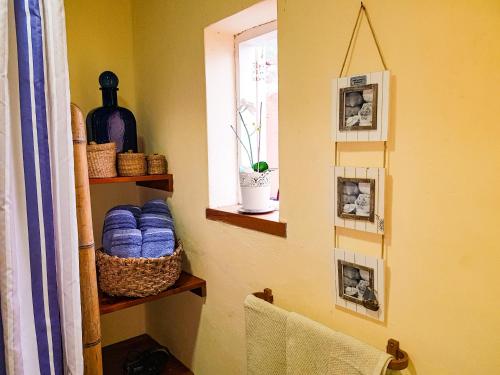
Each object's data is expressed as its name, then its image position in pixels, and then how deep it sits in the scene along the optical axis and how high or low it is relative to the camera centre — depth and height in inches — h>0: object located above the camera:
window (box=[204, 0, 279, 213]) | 52.7 +6.3
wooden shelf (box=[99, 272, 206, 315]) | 48.9 -20.6
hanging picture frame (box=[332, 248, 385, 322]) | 33.6 -13.0
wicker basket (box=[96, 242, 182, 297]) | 49.2 -17.1
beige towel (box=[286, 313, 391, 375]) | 32.3 -19.2
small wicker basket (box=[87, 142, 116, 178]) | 53.4 -1.9
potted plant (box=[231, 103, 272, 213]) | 48.6 -5.7
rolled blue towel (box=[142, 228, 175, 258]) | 51.1 -13.4
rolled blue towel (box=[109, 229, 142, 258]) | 49.6 -13.0
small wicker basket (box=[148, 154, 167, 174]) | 60.5 -3.1
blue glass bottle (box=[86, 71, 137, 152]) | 58.4 +3.9
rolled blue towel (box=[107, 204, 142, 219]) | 56.2 -9.6
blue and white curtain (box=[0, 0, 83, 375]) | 35.8 -5.2
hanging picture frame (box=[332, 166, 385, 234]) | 32.7 -5.1
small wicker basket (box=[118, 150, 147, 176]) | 57.3 -2.8
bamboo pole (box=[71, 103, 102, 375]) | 41.6 -12.7
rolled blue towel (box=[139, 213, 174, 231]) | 54.0 -11.1
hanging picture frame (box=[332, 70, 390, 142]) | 31.7 +3.0
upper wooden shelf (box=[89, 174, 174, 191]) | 54.2 -5.4
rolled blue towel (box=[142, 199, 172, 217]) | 58.4 -9.8
